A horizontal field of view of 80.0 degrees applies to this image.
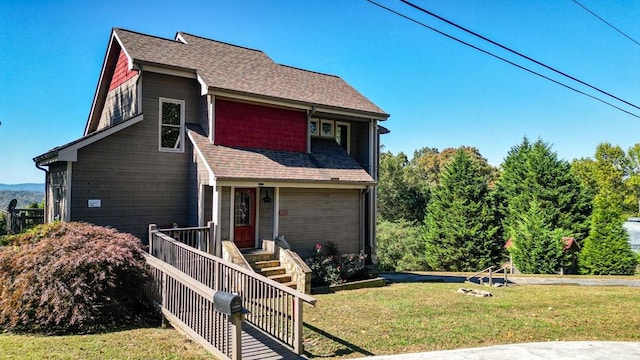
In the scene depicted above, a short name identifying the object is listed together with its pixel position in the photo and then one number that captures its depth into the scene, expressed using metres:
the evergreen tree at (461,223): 26.61
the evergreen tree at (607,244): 22.50
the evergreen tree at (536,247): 23.03
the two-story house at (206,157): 11.05
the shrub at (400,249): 30.11
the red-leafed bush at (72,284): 6.73
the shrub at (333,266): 12.29
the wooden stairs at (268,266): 11.13
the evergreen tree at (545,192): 26.72
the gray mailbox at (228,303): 5.16
